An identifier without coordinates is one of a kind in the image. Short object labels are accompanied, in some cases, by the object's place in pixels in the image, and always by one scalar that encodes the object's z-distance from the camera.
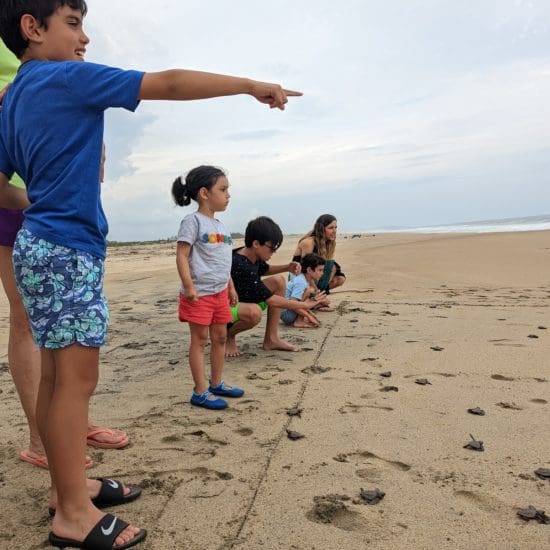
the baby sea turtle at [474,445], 2.35
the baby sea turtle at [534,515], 1.79
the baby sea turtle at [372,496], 1.94
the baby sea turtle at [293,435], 2.52
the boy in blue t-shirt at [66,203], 1.61
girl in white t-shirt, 3.15
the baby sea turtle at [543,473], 2.09
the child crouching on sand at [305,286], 5.52
